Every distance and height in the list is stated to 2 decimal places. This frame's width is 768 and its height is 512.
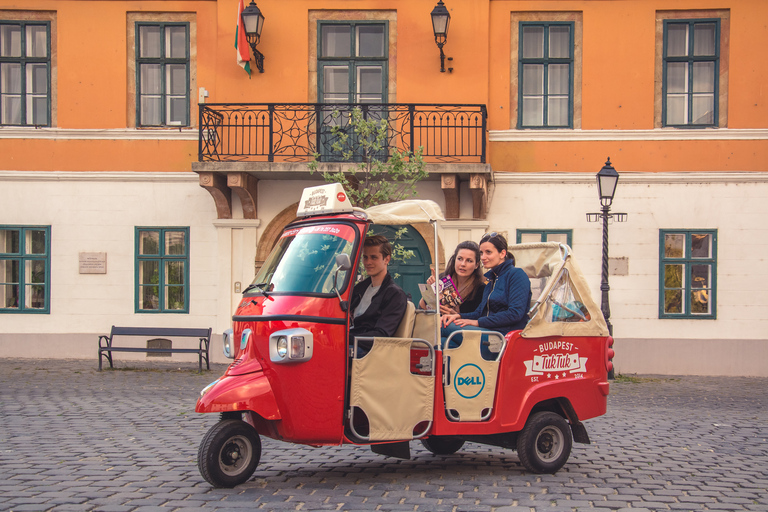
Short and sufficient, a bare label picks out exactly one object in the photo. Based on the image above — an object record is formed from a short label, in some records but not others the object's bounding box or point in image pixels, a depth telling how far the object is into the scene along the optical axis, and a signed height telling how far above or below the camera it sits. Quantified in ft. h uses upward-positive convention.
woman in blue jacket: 20.85 -1.58
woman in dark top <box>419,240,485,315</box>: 22.48 -1.10
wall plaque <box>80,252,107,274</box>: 53.67 -1.90
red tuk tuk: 18.37 -3.28
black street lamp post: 46.47 +2.49
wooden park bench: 48.44 -6.20
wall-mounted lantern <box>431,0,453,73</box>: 50.47 +13.77
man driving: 19.67 -1.57
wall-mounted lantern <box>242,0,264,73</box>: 50.96 +13.66
